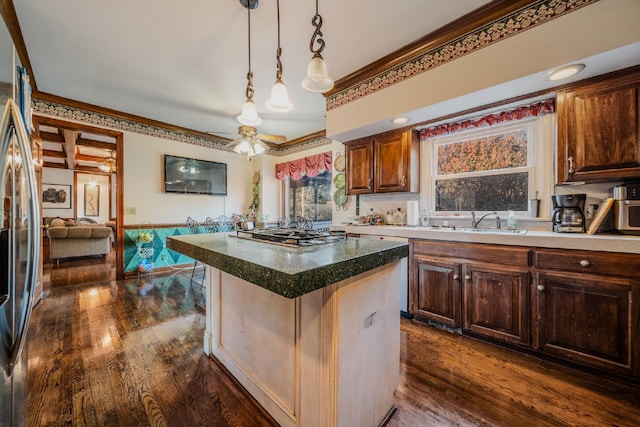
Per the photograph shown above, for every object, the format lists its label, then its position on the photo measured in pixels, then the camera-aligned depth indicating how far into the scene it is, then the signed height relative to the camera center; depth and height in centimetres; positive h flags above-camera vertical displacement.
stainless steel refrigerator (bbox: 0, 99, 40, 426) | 82 -15
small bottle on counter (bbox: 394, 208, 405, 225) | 302 -7
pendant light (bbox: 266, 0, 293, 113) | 162 +75
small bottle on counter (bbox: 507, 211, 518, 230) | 222 -9
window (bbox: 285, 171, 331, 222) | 486 +32
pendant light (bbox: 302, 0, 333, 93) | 143 +79
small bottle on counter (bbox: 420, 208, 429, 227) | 285 -7
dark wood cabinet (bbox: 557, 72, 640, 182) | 162 +55
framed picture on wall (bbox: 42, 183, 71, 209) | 748 +53
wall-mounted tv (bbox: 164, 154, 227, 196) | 432 +68
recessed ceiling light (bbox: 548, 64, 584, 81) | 165 +94
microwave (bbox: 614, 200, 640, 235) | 167 -3
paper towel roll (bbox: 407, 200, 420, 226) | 288 -1
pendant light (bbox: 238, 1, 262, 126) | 189 +79
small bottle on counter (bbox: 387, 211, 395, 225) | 310 -8
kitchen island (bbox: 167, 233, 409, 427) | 92 -53
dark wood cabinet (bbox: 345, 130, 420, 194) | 279 +58
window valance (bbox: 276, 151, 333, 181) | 446 +88
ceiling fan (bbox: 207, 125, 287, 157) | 314 +90
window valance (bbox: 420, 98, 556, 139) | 212 +88
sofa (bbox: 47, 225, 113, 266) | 493 -57
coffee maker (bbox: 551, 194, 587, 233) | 188 -1
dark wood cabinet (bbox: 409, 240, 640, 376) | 153 -62
